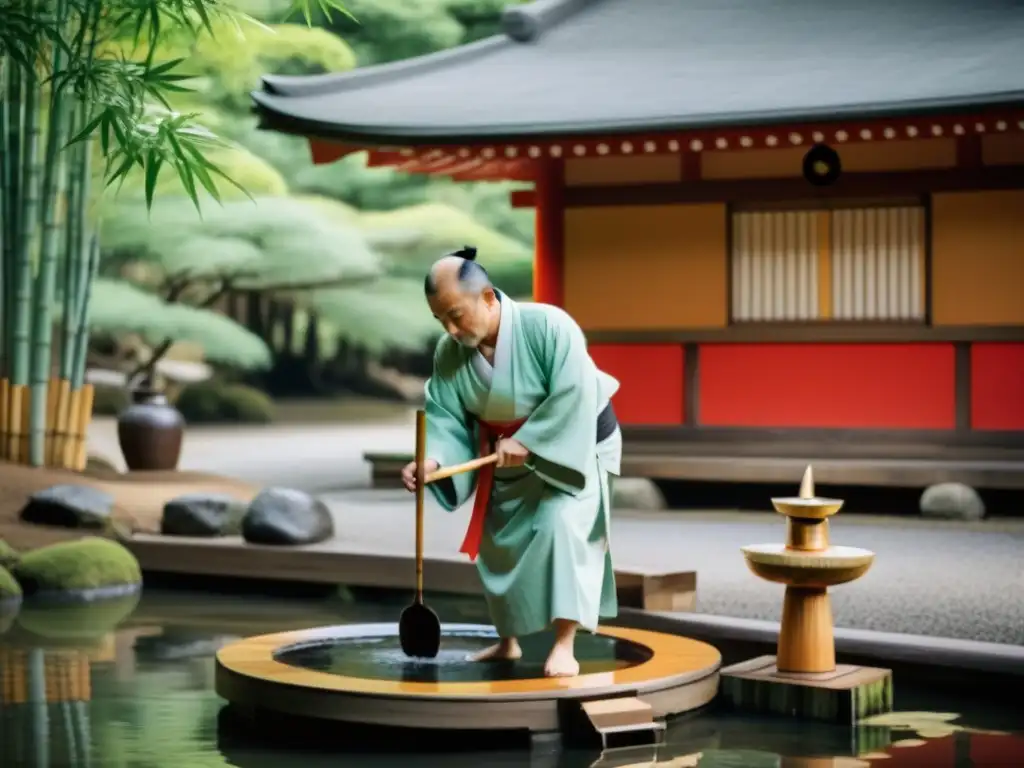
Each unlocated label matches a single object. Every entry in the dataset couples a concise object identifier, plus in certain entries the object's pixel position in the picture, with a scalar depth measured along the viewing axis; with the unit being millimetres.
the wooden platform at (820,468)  11695
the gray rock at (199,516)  10688
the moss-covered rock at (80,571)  9727
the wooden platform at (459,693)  5855
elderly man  6199
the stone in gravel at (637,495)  12688
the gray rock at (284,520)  10141
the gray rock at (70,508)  10891
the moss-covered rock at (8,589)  9430
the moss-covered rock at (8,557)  9859
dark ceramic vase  13281
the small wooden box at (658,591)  8023
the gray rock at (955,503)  11719
